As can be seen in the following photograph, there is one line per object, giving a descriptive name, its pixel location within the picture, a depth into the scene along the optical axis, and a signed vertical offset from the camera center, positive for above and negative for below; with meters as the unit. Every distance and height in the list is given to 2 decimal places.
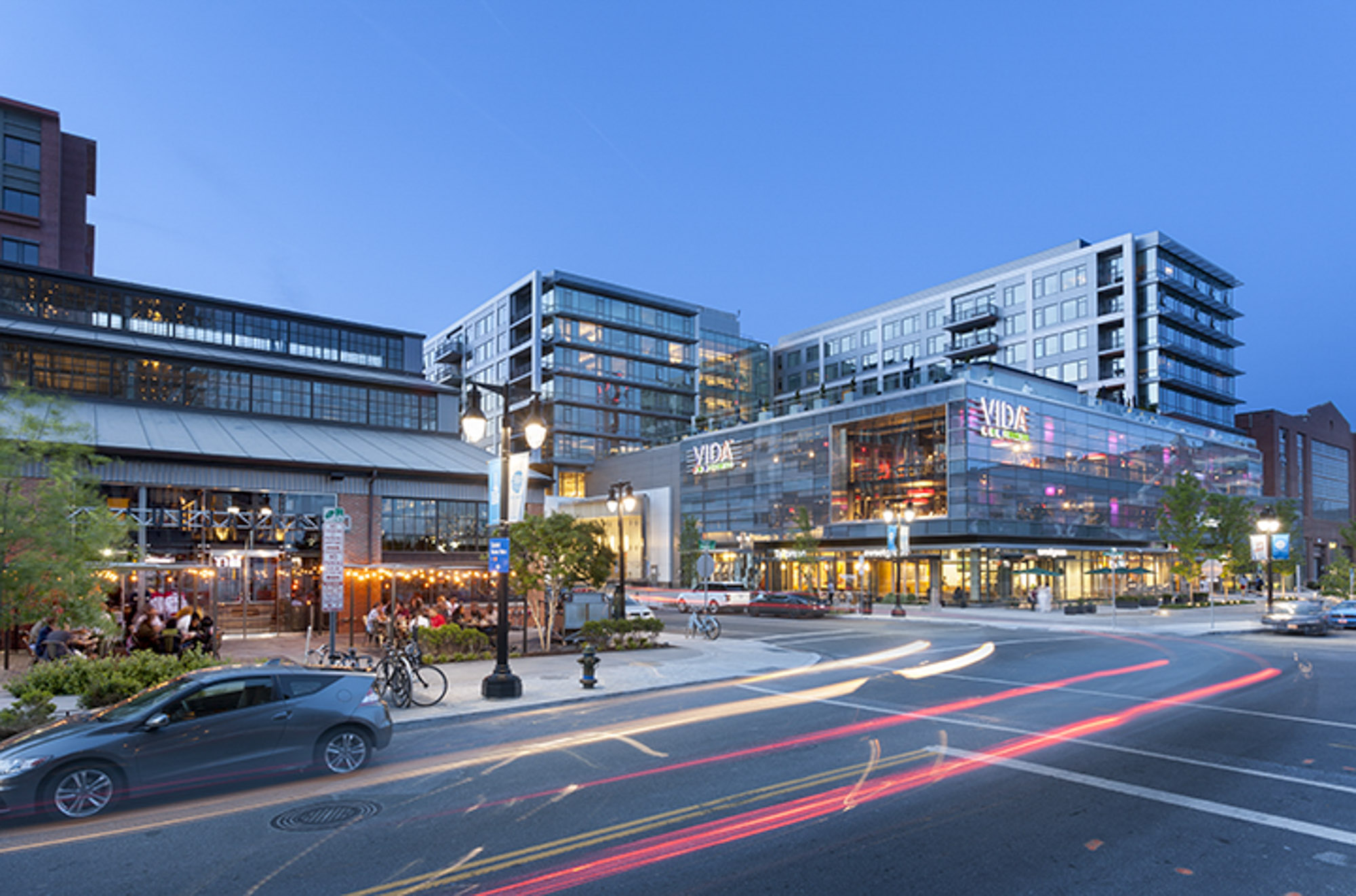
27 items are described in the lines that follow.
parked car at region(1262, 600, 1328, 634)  33.09 -4.83
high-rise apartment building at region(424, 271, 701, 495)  85.12 +14.85
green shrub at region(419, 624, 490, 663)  22.36 -4.04
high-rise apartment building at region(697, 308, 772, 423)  99.06 +16.01
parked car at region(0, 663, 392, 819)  8.72 -2.79
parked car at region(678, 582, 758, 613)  46.91 -5.79
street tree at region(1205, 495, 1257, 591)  53.12 -2.23
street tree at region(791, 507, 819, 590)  56.22 -3.15
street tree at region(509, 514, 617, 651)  23.78 -1.63
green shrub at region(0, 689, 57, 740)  12.08 -3.26
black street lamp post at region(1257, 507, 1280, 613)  46.53 -1.57
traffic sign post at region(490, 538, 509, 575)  17.11 -1.19
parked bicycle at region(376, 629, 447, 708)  15.30 -3.53
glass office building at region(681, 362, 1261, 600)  54.66 +1.15
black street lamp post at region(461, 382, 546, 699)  16.33 -0.62
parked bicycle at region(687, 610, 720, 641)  30.66 -4.80
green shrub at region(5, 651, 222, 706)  14.55 -3.28
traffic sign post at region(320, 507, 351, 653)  16.55 -1.05
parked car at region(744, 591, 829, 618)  43.59 -5.77
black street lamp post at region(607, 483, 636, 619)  30.58 -0.59
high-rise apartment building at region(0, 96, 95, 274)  50.75 +19.44
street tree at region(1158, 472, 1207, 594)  52.03 -1.69
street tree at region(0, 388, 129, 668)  13.97 -0.67
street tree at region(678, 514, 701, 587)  67.06 -4.19
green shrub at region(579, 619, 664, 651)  25.95 -4.32
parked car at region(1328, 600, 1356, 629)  35.94 -5.15
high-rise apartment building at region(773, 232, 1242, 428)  76.81 +17.47
